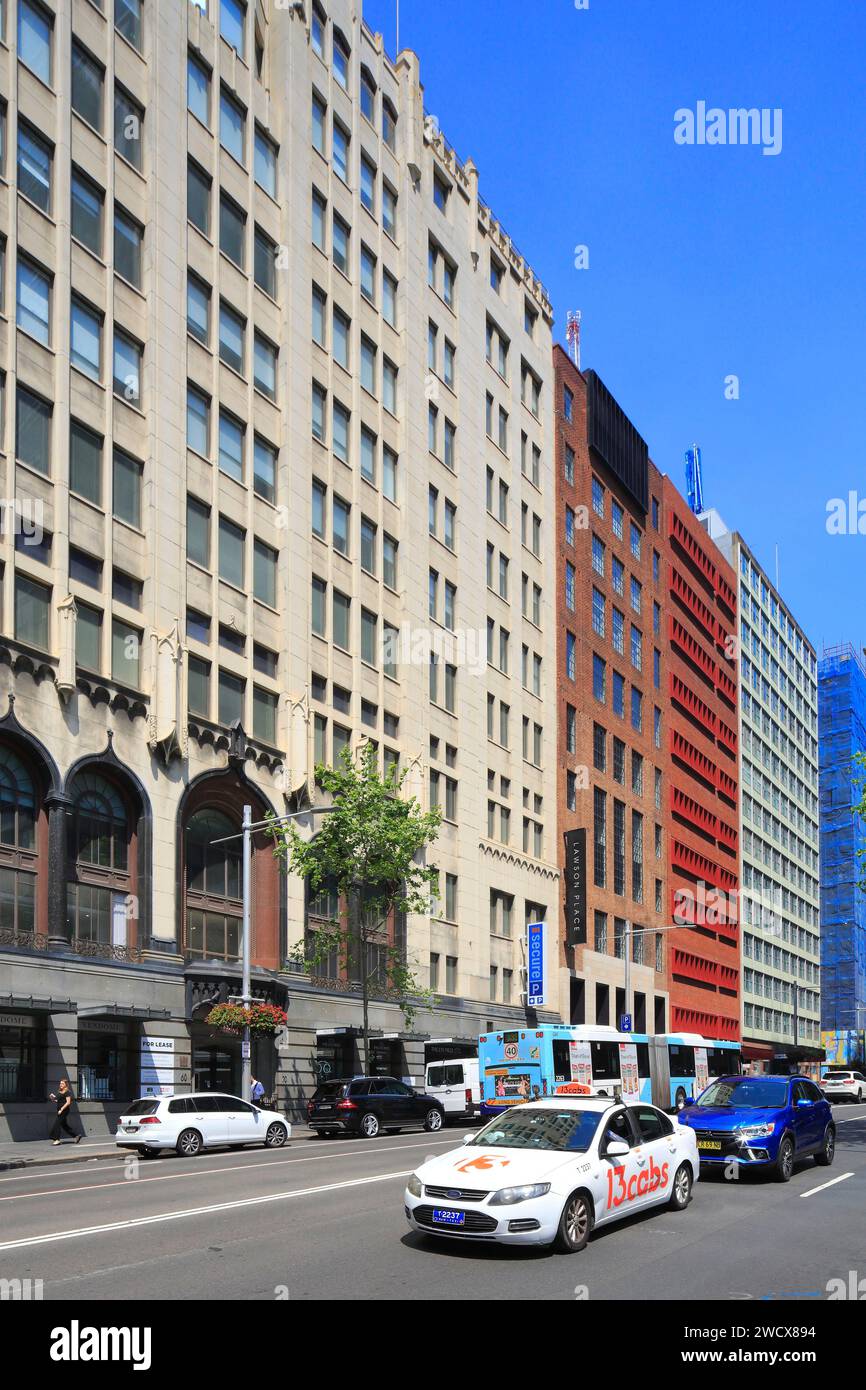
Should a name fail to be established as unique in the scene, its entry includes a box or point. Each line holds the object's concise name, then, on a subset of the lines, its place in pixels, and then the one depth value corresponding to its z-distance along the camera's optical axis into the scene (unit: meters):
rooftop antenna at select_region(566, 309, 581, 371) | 96.31
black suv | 36.53
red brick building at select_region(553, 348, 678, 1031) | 77.25
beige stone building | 38.12
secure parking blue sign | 68.25
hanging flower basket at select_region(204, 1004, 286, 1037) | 38.88
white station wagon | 29.59
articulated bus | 42.78
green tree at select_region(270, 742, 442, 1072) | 44.38
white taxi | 13.03
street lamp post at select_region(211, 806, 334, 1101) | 38.00
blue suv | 20.89
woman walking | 33.00
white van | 44.53
